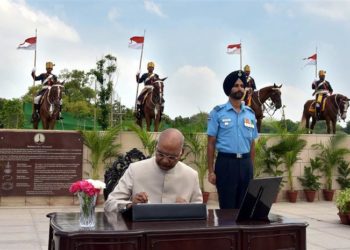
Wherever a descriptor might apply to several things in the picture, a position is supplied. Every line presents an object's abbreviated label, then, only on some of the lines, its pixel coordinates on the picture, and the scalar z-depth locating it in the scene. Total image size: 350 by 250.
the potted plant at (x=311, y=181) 9.63
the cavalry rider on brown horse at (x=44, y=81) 10.62
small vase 2.00
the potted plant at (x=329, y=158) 9.91
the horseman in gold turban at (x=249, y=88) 11.64
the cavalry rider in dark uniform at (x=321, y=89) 12.02
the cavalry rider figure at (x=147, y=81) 11.11
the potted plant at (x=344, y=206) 6.38
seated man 2.40
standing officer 3.69
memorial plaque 8.35
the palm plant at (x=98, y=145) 8.70
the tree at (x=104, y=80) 18.14
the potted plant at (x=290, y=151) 9.54
